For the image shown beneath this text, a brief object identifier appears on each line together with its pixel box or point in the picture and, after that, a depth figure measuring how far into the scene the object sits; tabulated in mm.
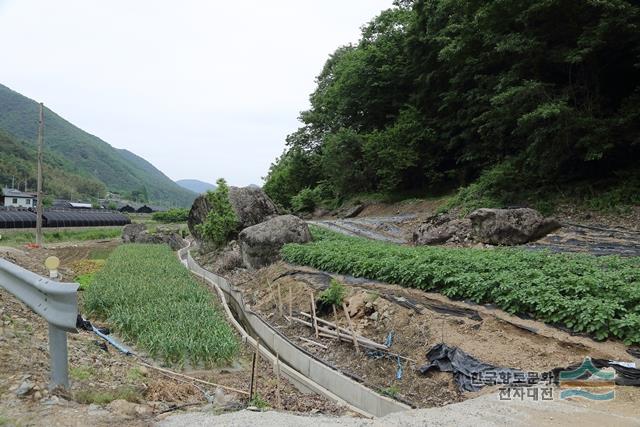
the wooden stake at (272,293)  11294
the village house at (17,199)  57781
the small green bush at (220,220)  21406
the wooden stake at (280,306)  10011
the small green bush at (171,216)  67312
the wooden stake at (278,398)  4832
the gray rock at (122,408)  3239
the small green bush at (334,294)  8719
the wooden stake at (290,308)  9408
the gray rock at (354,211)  28611
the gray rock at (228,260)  17281
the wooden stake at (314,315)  8211
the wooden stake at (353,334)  6945
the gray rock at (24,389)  3205
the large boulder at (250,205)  22105
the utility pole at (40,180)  24375
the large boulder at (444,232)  14260
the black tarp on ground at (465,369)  5023
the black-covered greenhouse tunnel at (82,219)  42750
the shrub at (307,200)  37188
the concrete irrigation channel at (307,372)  5434
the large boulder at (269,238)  15984
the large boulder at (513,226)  12578
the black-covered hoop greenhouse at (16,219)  35594
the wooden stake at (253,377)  4555
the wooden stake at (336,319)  7483
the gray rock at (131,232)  32881
